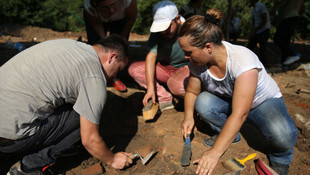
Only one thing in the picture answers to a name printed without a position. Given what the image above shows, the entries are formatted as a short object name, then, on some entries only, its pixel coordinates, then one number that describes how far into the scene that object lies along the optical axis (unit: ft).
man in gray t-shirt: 4.89
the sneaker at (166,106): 9.55
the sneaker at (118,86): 10.67
